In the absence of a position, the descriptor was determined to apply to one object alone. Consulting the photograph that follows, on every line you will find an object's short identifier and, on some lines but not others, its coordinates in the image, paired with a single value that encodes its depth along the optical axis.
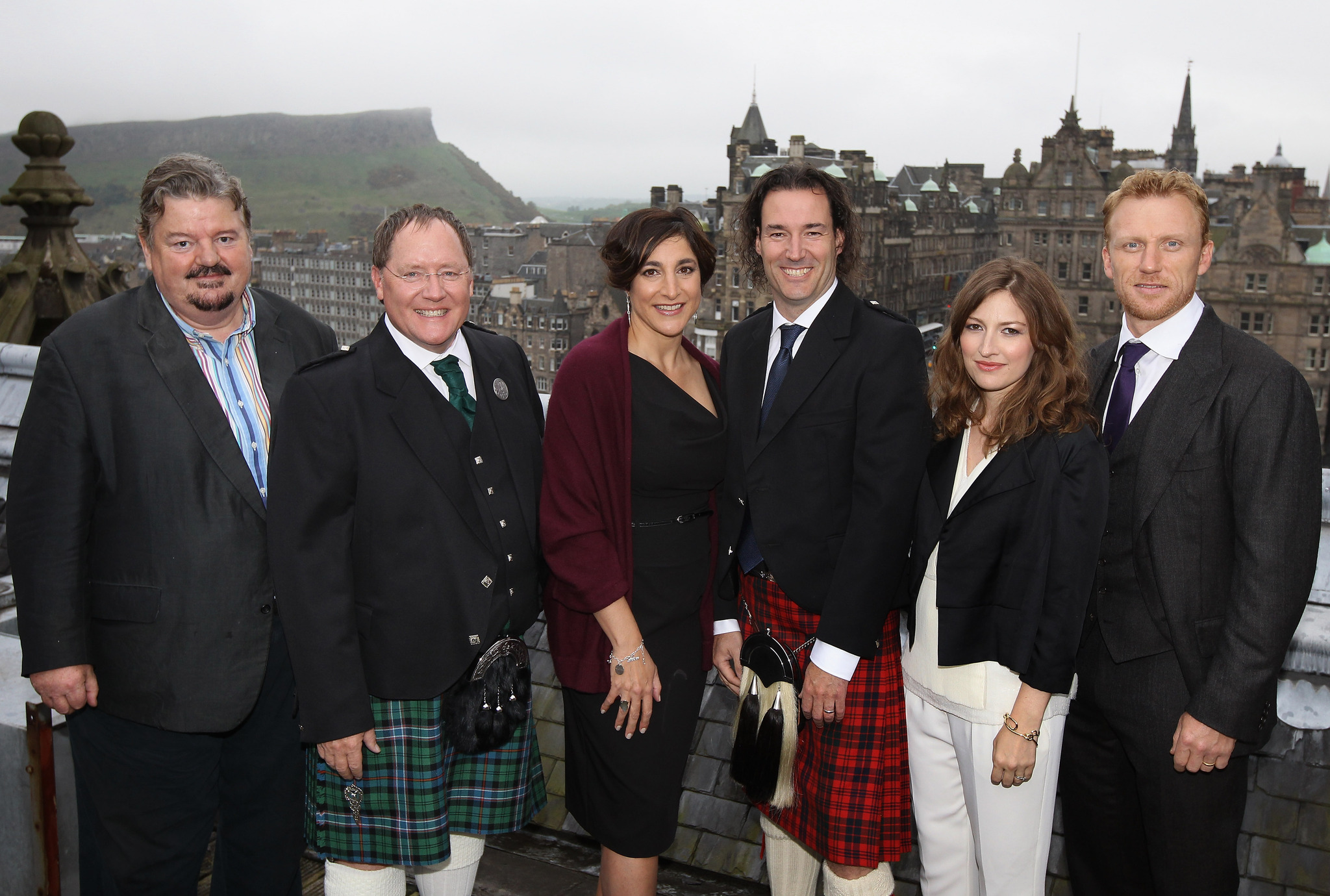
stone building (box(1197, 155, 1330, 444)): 42.34
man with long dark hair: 2.58
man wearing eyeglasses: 2.45
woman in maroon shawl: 2.60
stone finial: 8.80
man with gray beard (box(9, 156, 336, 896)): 2.56
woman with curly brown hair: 2.41
